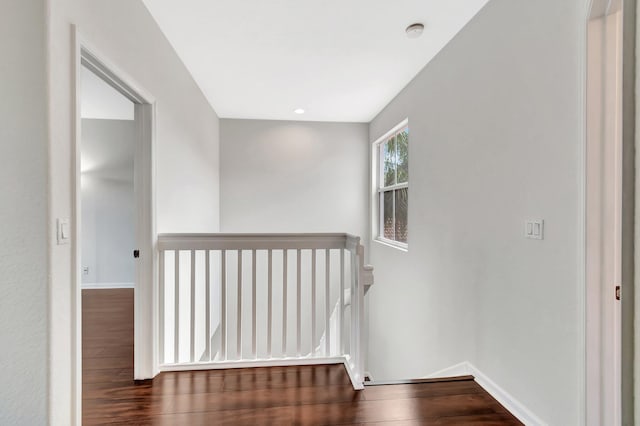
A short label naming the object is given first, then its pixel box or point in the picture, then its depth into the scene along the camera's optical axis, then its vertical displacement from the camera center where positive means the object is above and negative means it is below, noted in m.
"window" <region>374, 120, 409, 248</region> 3.54 +0.33
